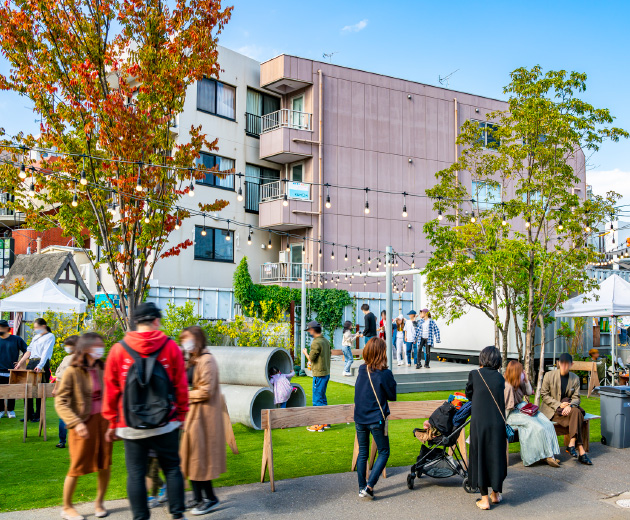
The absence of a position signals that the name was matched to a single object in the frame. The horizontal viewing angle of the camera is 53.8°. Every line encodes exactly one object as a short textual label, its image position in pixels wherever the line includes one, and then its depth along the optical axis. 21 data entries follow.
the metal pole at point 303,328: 19.98
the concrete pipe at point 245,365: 10.59
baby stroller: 7.17
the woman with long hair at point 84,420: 5.91
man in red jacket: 5.17
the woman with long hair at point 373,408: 6.58
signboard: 27.88
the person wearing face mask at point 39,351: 11.11
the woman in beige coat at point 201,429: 6.13
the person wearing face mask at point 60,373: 7.36
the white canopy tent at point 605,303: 14.19
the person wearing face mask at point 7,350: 11.27
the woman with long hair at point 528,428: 8.00
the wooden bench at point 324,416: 7.16
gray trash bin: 9.66
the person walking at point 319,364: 10.86
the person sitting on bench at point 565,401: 8.84
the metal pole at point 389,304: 13.80
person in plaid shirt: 17.42
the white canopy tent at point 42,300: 14.93
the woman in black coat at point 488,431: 6.50
